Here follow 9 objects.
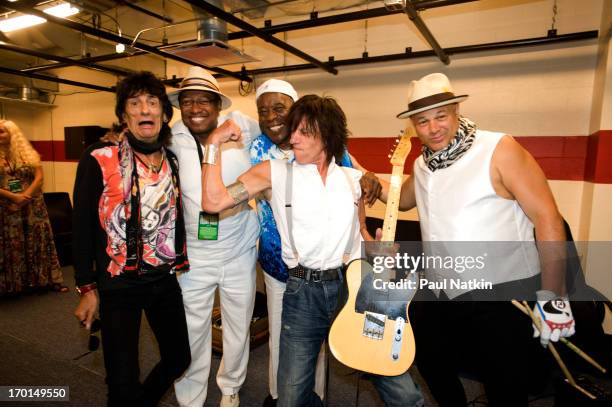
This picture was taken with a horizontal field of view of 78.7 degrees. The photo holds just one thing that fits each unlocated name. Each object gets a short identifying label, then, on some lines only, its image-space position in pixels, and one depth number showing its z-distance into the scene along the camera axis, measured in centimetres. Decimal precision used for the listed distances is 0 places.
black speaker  758
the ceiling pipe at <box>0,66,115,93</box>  516
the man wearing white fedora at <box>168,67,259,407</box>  219
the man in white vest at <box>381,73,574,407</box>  166
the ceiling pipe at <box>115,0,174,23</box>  441
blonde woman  407
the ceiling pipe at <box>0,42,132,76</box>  445
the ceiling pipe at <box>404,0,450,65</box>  284
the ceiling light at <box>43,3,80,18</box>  423
